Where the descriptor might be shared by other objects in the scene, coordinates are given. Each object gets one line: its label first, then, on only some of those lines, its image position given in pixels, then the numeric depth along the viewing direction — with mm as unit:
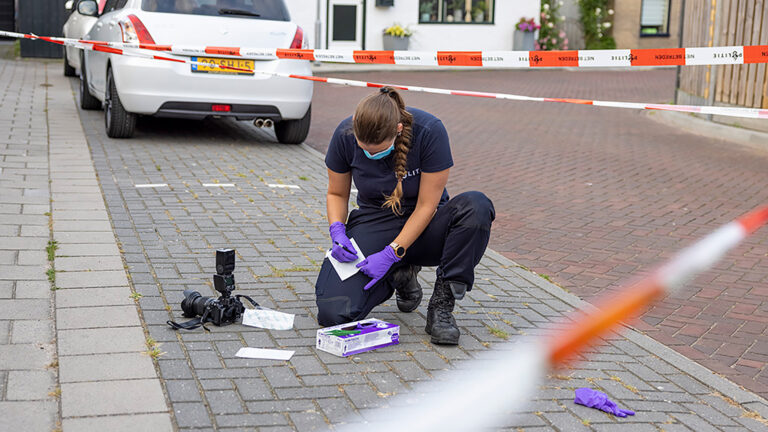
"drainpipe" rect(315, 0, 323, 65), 21969
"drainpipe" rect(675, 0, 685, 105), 14291
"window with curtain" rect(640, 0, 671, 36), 27469
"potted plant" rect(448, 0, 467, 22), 25016
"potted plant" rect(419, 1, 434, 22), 24438
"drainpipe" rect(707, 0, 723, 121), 12703
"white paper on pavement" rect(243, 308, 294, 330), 4309
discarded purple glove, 3539
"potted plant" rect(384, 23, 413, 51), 23641
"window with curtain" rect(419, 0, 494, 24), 24500
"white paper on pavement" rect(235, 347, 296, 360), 3922
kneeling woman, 4242
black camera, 4215
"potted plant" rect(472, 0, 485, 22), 25125
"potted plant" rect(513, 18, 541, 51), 24922
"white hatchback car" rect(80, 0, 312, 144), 8828
